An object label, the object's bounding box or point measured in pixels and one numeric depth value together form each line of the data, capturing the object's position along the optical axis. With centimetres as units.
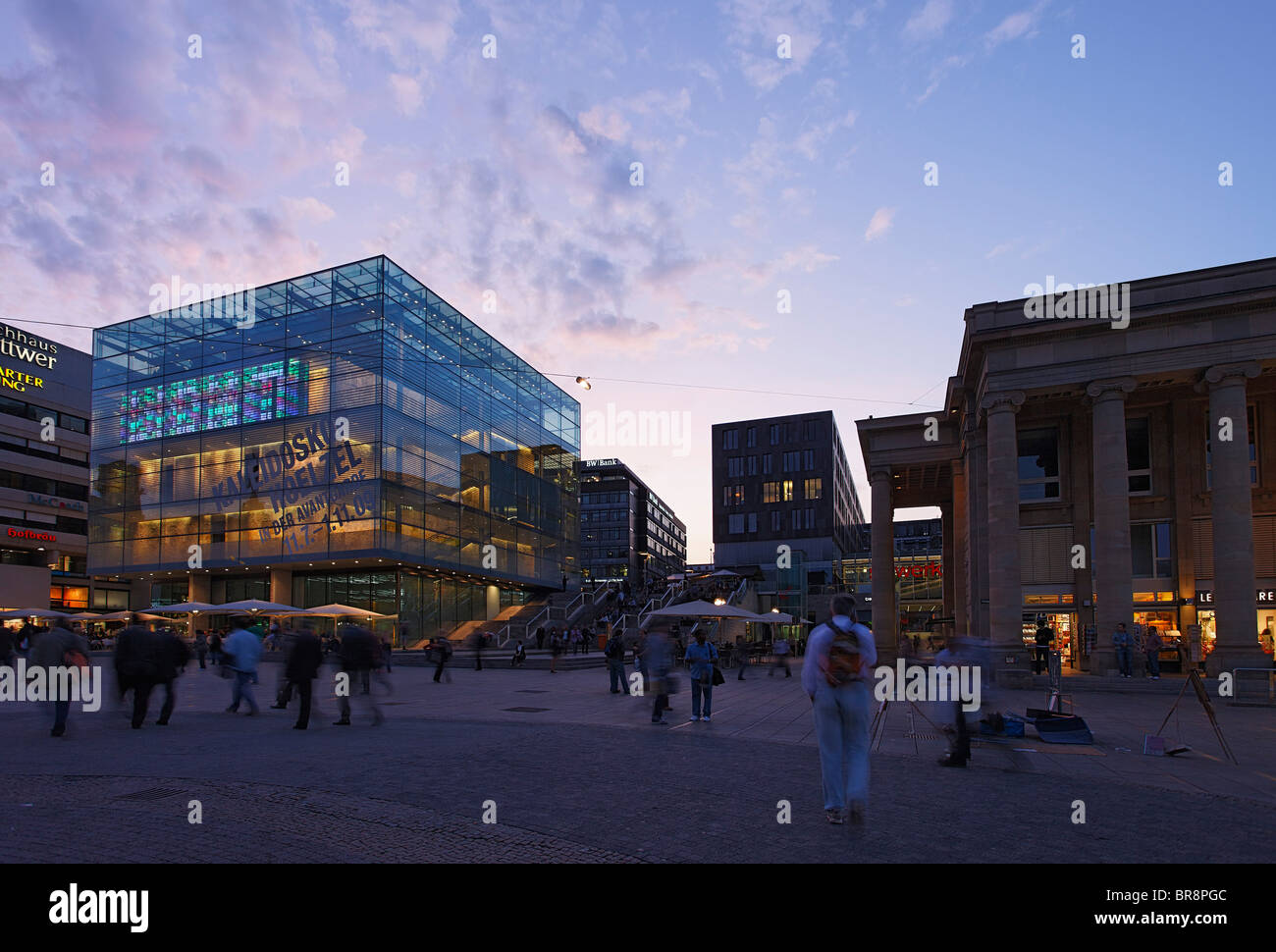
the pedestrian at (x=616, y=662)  2252
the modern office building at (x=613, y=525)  13450
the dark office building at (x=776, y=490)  9056
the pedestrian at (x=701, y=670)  1590
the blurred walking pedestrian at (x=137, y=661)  1366
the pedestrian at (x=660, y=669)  1491
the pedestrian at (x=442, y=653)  2689
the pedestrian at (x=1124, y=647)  2356
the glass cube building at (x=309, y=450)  4722
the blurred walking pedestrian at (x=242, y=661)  1634
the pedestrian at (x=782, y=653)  3312
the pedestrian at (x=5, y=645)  1922
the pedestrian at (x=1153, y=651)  2373
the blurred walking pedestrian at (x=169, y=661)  1381
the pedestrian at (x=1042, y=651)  2675
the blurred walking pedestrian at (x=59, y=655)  1281
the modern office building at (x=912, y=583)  9205
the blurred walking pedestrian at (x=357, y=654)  1471
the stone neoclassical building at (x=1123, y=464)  2347
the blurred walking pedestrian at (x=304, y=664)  1401
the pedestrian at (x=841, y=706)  700
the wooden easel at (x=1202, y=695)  1160
